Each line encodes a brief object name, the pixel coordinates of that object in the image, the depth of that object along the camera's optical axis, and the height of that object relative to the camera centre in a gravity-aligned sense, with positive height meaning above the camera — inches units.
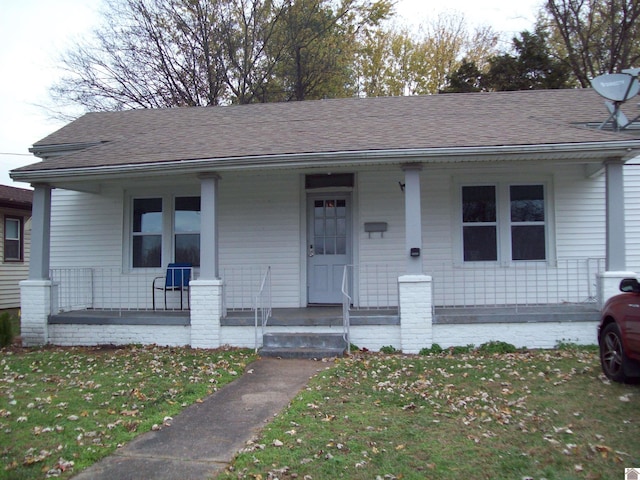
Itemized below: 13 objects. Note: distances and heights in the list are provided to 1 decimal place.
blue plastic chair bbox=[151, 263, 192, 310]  371.6 -15.0
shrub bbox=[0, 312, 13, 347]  358.7 -49.0
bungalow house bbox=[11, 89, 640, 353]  316.8 +24.1
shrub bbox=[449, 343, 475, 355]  310.8 -55.9
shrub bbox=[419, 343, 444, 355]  311.1 -56.2
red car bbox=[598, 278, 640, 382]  215.6 -34.8
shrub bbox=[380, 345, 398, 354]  315.9 -56.1
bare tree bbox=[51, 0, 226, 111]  844.0 +319.6
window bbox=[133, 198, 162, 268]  414.9 +20.7
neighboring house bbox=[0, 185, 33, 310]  636.7 +18.4
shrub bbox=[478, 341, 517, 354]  310.0 -55.1
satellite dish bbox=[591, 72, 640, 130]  331.3 +107.0
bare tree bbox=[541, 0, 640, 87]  740.0 +326.1
